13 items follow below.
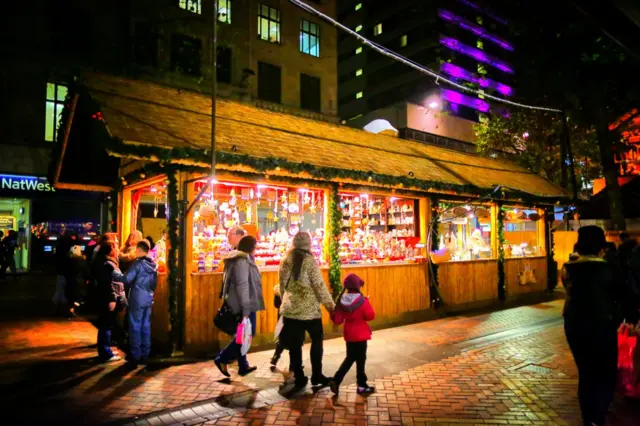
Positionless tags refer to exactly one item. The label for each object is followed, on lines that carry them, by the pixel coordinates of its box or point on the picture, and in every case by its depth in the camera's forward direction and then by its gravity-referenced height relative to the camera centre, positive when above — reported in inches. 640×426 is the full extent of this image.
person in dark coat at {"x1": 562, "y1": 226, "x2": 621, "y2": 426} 153.3 -34.6
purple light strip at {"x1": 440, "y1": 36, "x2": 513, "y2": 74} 2009.1 +941.5
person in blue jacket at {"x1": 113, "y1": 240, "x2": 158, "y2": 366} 237.8 -33.7
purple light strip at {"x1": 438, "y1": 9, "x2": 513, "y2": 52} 2004.8 +1069.0
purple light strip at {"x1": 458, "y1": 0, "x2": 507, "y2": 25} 2126.0 +1198.9
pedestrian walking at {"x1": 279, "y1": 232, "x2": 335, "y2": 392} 205.3 -34.9
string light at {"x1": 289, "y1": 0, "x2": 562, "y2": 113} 259.1 +140.4
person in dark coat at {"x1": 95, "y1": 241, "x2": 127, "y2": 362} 244.7 -34.7
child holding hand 200.4 -42.3
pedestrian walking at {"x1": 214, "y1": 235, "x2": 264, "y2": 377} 215.5 -28.0
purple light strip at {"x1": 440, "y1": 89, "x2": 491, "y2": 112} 1947.6 +661.0
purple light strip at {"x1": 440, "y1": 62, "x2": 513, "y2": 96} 2016.5 +816.4
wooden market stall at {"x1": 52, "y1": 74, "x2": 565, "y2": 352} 260.7 +33.0
